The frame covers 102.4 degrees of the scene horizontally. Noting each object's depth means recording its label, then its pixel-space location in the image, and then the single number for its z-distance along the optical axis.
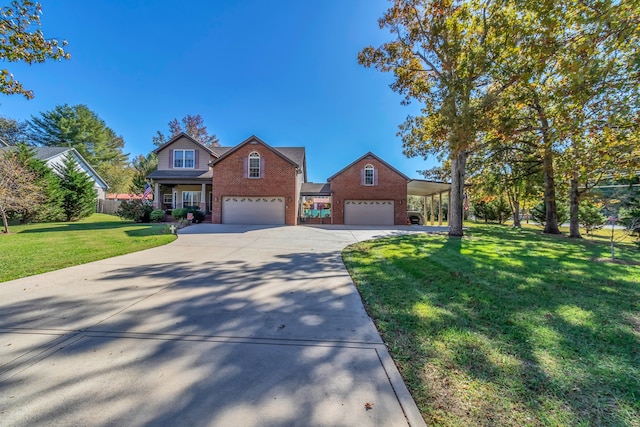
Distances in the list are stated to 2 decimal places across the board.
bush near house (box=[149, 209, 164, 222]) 18.53
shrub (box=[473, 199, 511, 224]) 28.19
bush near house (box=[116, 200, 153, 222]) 18.45
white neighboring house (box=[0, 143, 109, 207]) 22.58
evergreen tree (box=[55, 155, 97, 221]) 20.16
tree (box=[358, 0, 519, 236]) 8.34
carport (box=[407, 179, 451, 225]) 20.38
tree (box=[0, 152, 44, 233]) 12.44
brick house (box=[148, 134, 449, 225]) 19.25
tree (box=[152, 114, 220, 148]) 35.88
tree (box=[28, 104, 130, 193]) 37.38
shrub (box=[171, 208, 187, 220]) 18.67
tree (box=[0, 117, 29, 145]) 36.78
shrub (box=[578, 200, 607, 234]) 18.25
